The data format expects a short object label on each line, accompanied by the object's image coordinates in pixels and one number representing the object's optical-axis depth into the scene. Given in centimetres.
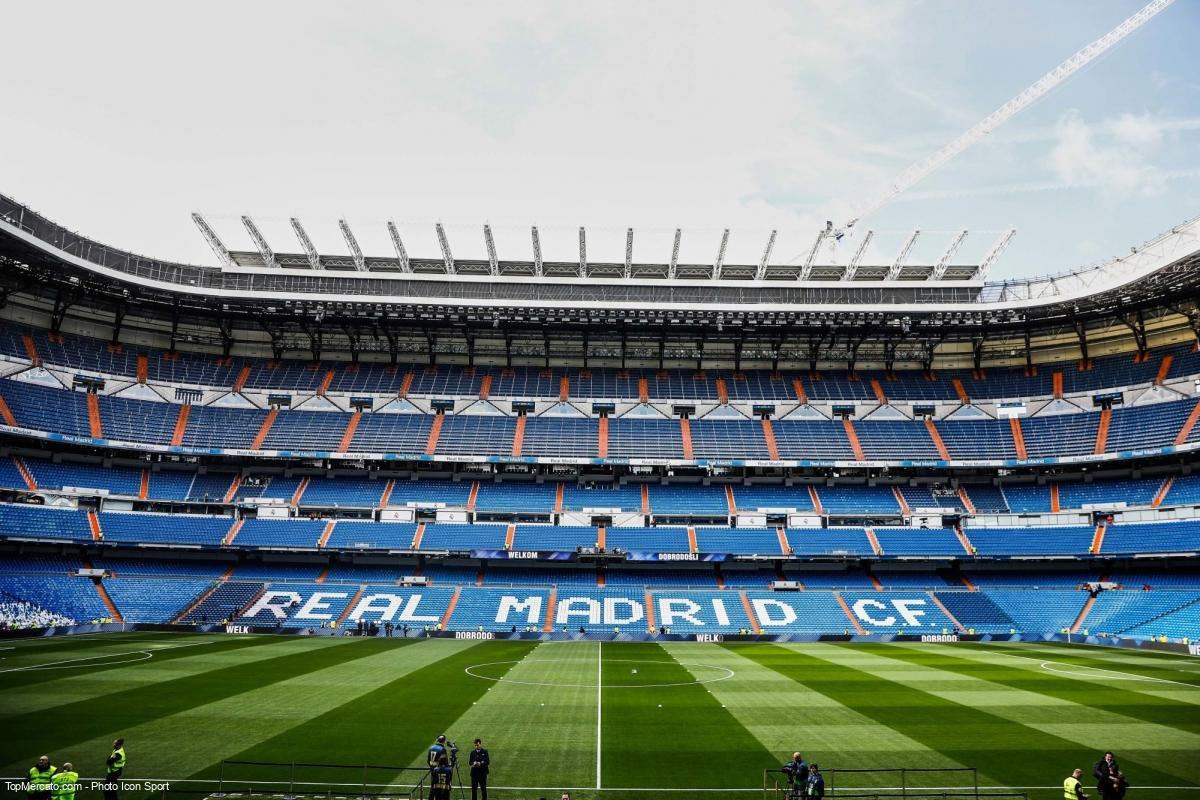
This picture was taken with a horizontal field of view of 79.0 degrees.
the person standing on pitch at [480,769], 1515
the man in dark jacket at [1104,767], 1465
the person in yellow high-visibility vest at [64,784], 1304
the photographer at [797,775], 1483
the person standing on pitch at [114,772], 1444
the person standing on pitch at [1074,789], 1393
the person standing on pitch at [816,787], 1443
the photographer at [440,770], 1459
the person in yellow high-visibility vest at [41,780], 1301
